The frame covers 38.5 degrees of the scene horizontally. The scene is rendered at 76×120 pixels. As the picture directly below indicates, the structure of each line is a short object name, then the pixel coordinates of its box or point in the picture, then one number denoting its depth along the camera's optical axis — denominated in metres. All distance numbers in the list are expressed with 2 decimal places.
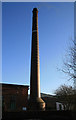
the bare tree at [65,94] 19.35
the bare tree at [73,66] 11.03
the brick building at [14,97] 15.57
